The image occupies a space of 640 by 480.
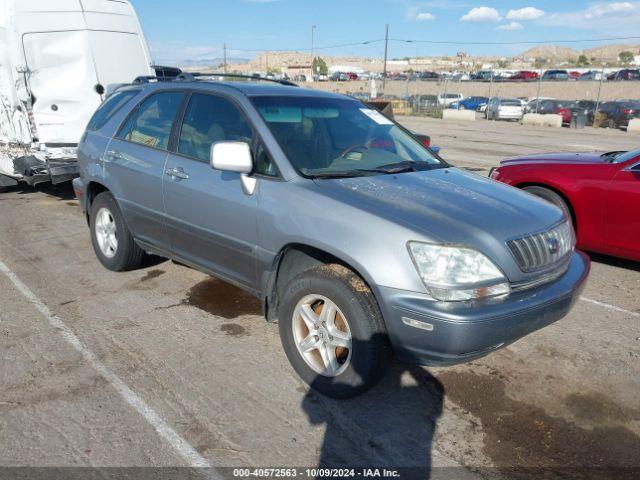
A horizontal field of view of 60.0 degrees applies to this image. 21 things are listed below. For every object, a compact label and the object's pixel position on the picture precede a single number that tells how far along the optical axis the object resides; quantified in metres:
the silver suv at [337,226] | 2.91
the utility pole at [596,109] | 29.03
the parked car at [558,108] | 29.80
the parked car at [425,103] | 38.83
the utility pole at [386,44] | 51.51
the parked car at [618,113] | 27.28
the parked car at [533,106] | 32.38
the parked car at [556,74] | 60.02
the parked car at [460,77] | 64.69
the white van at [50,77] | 7.93
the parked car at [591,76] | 53.88
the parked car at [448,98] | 40.36
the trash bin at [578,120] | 28.27
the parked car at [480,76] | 63.82
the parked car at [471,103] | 41.38
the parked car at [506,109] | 32.44
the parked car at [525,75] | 66.00
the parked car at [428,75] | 68.91
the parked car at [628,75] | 49.19
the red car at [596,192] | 5.36
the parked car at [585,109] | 28.83
